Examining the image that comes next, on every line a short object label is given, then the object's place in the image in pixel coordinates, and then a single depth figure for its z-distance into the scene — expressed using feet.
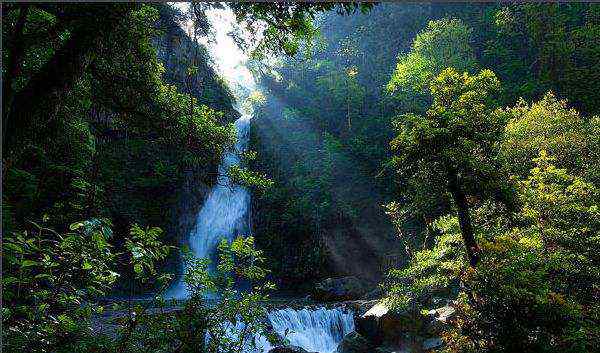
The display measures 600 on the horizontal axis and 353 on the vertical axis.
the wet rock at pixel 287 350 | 38.73
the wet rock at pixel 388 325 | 44.60
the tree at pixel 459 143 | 33.30
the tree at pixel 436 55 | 96.43
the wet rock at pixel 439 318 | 38.63
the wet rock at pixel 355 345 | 45.21
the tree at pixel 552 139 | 49.70
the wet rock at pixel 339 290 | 69.05
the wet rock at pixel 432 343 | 39.83
